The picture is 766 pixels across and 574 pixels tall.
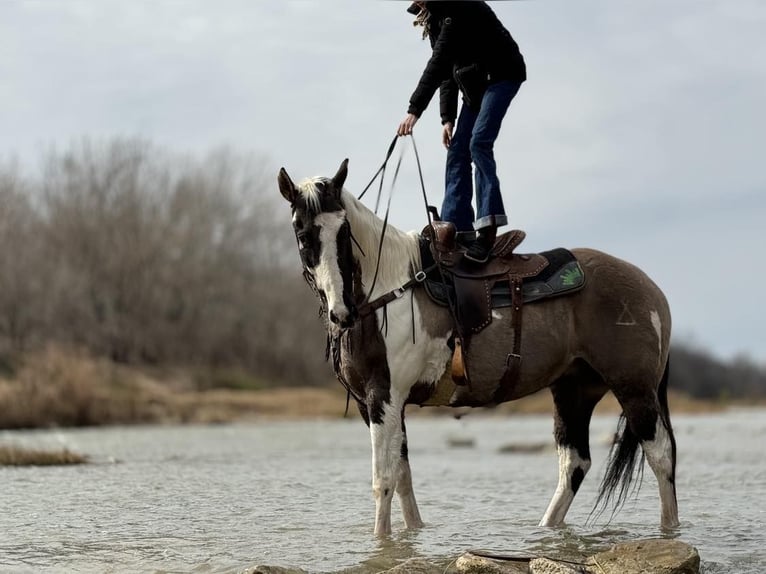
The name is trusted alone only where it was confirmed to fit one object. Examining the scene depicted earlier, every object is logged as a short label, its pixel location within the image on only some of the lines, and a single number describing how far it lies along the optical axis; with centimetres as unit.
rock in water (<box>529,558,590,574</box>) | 626
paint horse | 755
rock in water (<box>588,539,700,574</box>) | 637
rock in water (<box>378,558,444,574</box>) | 646
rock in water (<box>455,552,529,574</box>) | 637
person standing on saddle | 802
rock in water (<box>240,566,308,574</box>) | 625
